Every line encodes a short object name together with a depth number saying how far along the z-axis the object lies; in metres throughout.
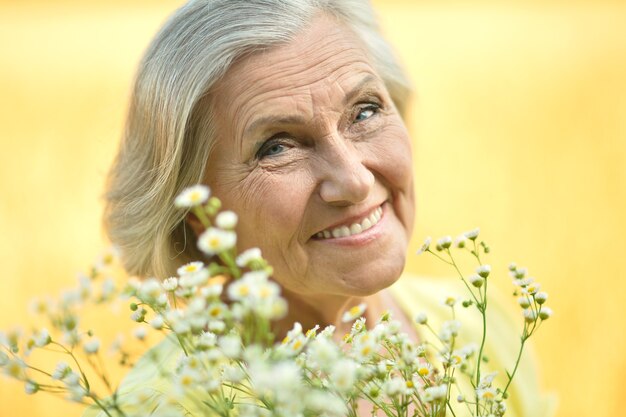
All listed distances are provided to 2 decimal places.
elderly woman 0.75
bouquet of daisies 0.56
